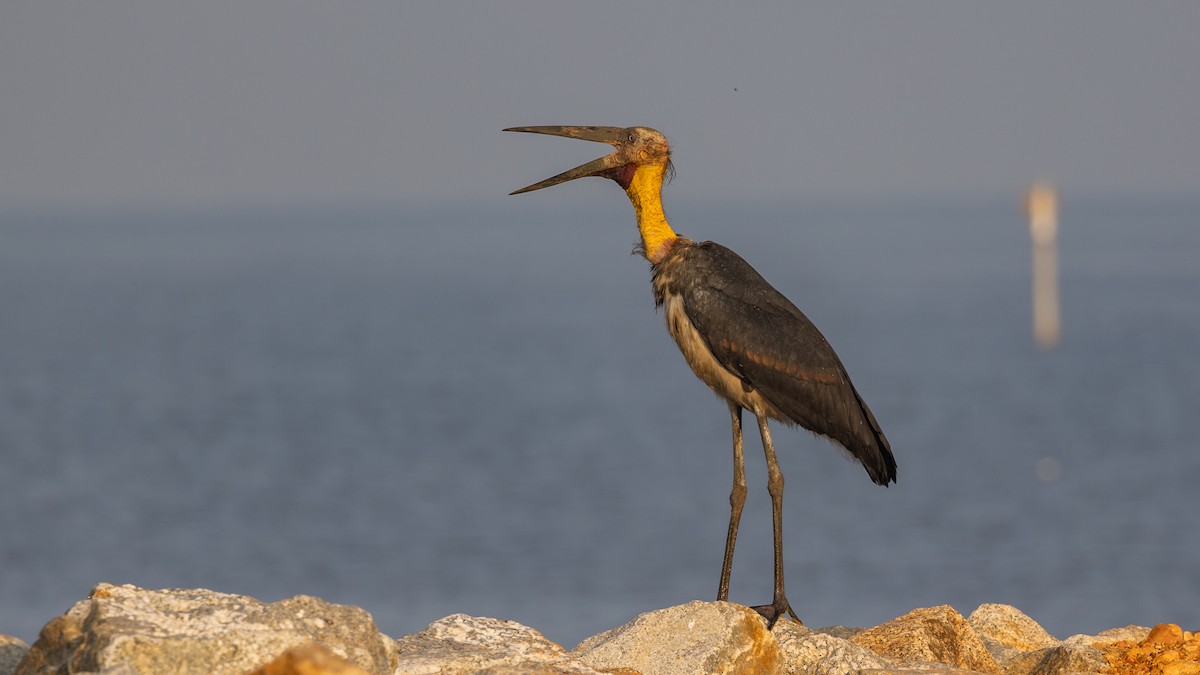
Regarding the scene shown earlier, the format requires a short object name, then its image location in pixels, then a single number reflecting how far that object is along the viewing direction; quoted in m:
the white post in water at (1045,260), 155.12
